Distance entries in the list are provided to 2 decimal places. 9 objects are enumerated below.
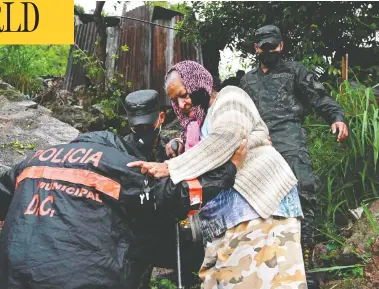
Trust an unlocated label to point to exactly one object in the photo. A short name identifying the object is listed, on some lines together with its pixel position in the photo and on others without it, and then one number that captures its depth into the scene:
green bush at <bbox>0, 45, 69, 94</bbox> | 8.36
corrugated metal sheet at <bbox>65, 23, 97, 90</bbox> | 11.02
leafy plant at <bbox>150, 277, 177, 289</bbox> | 4.16
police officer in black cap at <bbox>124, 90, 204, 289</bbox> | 2.85
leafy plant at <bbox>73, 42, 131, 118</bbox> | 9.09
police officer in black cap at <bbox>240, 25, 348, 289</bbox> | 4.07
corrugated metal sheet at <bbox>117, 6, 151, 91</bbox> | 10.23
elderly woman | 2.39
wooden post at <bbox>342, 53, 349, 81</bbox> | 5.64
